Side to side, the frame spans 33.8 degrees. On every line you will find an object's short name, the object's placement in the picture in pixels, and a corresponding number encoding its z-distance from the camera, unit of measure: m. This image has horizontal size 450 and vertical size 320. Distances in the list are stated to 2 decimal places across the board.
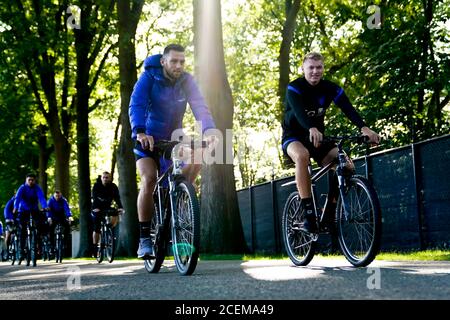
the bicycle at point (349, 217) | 6.54
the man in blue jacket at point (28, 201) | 16.78
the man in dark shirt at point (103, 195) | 17.61
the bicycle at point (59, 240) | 19.75
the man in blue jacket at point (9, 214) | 18.38
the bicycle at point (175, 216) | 6.59
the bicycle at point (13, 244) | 18.52
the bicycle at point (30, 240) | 16.83
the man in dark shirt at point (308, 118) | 7.28
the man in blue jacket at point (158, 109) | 7.17
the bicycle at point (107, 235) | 17.02
